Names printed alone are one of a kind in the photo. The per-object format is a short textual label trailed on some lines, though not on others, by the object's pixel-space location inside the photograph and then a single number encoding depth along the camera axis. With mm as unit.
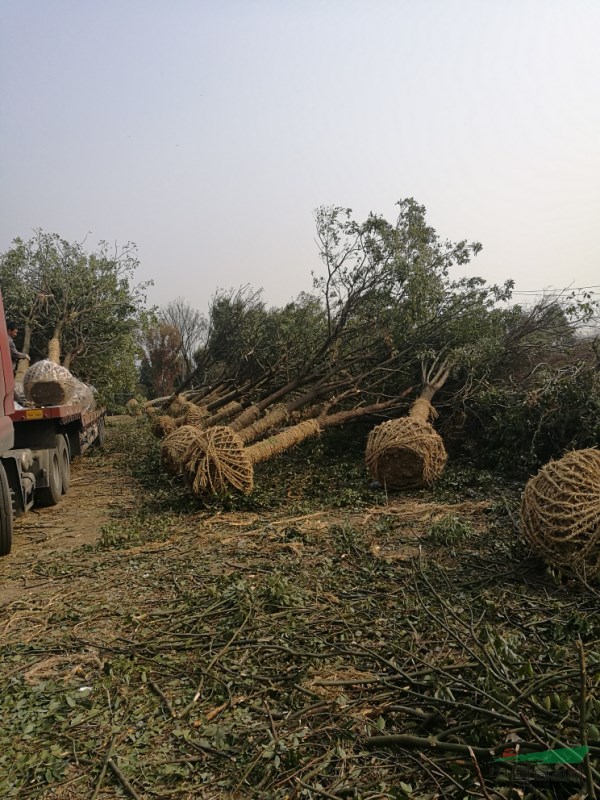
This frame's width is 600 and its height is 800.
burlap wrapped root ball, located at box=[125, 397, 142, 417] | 20391
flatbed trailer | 6312
